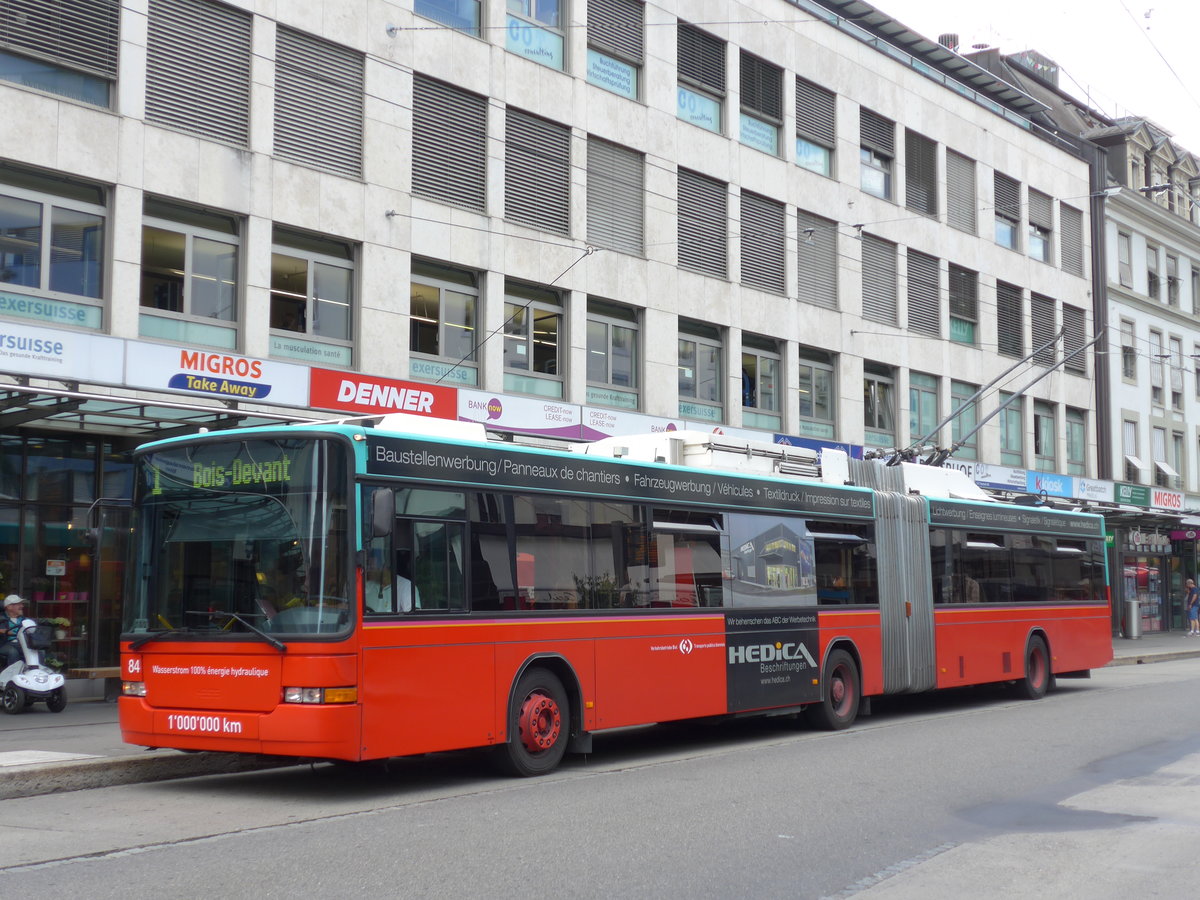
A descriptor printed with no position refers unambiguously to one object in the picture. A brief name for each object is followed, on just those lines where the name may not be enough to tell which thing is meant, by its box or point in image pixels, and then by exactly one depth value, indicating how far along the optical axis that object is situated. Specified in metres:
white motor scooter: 16.14
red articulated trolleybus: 10.09
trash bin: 41.91
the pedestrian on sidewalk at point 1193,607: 43.41
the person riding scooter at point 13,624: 16.39
